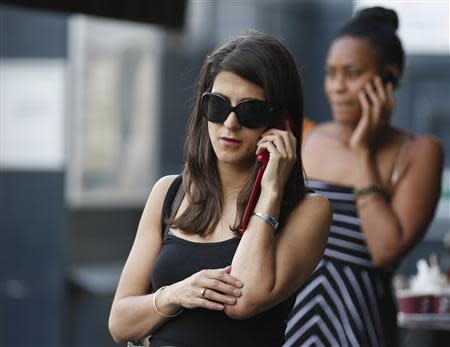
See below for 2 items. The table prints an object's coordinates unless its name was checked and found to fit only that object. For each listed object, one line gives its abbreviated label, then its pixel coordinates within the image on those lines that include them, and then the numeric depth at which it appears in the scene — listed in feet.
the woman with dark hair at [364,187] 22.02
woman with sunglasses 16.16
